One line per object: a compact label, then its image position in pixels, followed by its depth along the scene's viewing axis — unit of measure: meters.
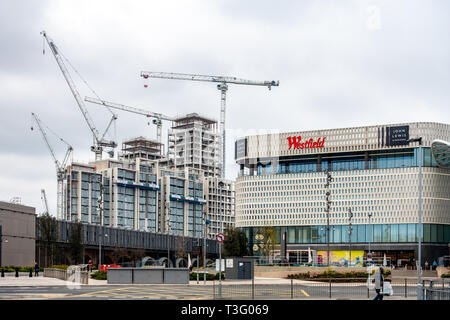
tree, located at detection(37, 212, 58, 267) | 93.12
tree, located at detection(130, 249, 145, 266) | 146.50
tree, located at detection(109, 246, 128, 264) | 140.04
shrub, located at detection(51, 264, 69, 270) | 66.03
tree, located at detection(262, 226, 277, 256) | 132.00
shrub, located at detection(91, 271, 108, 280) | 60.72
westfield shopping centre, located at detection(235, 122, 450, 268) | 142.12
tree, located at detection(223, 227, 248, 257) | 132.88
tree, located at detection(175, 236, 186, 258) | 147.90
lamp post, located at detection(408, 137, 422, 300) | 27.80
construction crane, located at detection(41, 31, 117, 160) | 192.62
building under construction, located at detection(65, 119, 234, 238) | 199.38
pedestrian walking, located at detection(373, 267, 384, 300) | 26.24
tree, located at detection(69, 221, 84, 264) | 97.62
